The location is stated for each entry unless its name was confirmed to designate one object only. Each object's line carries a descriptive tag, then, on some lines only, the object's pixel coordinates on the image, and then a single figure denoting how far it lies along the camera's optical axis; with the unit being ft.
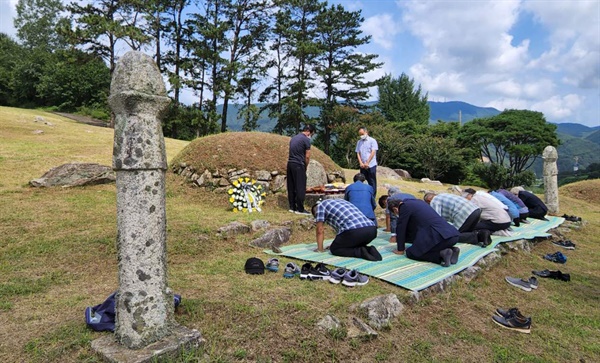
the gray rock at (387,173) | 83.58
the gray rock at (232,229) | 22.22
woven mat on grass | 15.88
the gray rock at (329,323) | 11.55
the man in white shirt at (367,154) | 30.17
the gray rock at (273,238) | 21.85
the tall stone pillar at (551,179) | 45.19
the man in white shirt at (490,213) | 25.22
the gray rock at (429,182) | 79.51
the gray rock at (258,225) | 24.12
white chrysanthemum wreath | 30.19
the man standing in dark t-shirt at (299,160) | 28.55
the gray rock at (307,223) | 26.86
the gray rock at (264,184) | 34.22
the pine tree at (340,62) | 116.78
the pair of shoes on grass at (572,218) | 38.29
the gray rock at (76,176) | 31.04
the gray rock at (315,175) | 36.78
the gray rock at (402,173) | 92.69
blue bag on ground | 10.54
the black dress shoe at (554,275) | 19.92
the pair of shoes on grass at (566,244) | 27.60
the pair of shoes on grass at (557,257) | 23.53
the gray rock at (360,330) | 11.59
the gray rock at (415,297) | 14.40
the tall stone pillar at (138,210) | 9.25
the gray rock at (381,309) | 12.56
